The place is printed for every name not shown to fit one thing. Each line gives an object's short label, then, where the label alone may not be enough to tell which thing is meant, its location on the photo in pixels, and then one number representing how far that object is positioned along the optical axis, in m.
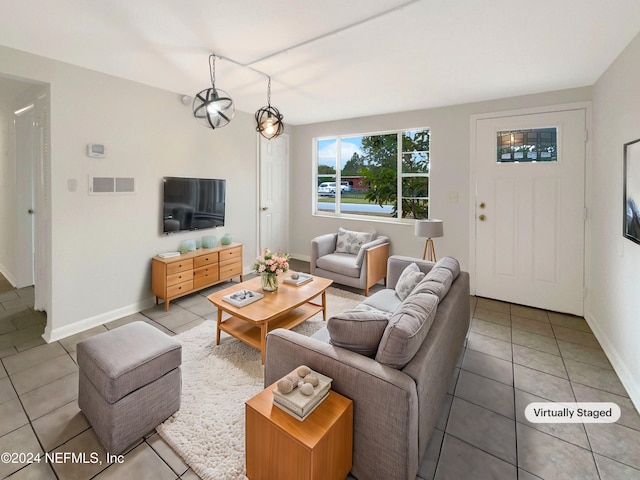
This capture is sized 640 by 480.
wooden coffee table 2.60
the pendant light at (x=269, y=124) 3.10
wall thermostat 3.14
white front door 3.59
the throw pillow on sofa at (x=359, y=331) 1.67
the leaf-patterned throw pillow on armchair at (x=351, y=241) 4.79
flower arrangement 3.06
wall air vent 3.22
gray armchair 4.24
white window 4.74
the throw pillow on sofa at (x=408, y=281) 2.81
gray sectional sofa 1.44
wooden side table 1.30
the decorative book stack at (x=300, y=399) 1.39
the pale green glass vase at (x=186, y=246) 4.02
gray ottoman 1.71
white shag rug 1.70
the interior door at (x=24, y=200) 4.06
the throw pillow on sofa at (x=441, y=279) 2.15
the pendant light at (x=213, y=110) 2.68
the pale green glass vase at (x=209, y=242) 4.29
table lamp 3.87
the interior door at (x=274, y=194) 5.41
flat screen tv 3.91
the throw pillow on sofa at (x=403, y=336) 1.52
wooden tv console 3.66
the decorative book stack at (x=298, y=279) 3.33
